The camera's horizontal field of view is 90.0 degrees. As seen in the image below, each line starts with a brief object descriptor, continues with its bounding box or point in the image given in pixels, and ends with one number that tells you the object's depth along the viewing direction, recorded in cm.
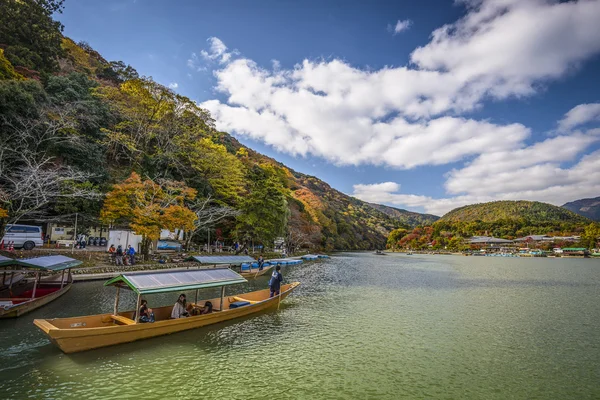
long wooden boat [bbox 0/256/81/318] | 1347
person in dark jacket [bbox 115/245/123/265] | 2667
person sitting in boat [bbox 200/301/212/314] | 1442
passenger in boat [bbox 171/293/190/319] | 1320
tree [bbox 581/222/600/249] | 9381
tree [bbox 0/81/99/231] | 2305
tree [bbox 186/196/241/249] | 3786
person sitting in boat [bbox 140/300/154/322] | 1202
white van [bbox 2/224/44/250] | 2561
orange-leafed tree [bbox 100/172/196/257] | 2723
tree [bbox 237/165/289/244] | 4362
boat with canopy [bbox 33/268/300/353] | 995
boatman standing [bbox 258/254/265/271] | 3275
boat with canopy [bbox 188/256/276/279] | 2658
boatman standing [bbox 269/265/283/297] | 1784
